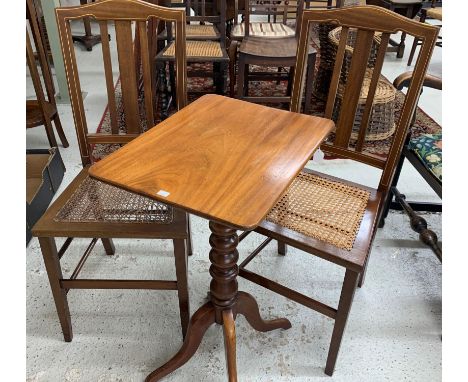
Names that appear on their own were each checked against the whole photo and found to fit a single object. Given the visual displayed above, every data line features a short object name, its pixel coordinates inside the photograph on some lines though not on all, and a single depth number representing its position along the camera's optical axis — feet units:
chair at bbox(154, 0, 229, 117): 9.02
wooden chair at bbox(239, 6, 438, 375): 3.94
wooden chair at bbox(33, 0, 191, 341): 4.07
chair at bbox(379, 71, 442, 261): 5.20
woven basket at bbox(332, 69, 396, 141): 8.83
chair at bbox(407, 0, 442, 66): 11.00
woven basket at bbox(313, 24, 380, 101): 9.20
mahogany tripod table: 2.87
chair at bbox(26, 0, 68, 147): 7.13
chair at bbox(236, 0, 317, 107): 8.96
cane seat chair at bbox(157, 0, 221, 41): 9.95
